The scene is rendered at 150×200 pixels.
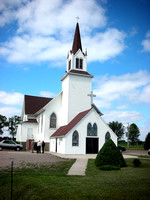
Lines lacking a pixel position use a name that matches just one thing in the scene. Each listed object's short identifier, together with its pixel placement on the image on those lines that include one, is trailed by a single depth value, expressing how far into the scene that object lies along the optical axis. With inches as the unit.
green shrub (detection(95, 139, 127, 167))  579.5
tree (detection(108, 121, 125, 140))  3799.2
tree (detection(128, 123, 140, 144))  3622.0
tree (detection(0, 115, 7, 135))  3041.3
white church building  1134.4
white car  1331.0
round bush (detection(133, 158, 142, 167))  575.5
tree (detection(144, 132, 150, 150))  1757.0
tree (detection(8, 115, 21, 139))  3041.3
